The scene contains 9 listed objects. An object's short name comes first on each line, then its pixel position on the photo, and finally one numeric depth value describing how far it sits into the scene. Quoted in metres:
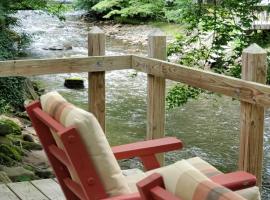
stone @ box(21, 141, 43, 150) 6.79
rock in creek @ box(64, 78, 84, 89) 11.20
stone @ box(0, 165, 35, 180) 4.47
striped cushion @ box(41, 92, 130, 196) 1.84
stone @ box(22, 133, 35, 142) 7.23
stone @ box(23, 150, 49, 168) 5.97
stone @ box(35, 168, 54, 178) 5.29
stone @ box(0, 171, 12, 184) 3.93
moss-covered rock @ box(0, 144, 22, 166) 5.24
